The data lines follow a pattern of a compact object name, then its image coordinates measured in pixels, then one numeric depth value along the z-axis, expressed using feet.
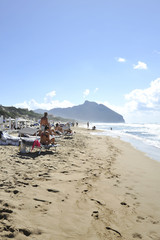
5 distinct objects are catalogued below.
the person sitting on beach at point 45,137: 26.45
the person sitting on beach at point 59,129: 58.13
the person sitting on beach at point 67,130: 57.62
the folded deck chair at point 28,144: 23.94
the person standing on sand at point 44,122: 27.33
